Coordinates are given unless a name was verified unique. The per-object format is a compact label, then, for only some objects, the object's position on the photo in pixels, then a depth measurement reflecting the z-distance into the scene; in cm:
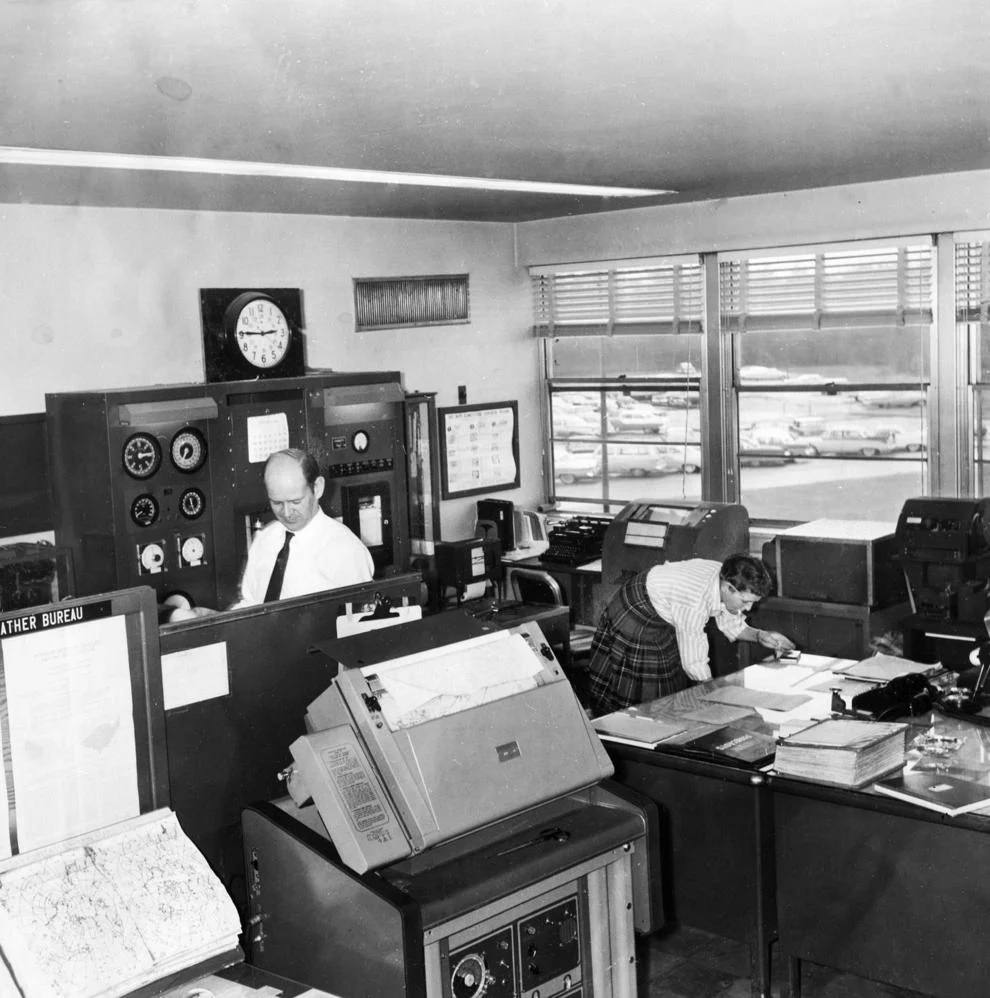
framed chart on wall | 752
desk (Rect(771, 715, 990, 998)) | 333
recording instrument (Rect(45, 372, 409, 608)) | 534
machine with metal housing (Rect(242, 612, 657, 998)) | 260
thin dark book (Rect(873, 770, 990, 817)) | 330
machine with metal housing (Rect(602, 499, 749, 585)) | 635
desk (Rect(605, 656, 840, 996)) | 368
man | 409
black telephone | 401
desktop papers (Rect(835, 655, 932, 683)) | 444
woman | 461
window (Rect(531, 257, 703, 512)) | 727
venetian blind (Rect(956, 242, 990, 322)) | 606
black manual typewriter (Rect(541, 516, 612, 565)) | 701
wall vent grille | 702
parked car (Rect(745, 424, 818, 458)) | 1534
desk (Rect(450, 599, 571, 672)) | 530
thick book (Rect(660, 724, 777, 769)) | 371
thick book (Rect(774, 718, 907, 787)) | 349
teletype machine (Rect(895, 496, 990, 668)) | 538
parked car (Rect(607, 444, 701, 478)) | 1450
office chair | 679
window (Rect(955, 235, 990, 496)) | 607
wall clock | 614
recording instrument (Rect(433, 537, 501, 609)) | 665
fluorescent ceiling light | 412
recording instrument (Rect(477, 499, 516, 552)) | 749
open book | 215
